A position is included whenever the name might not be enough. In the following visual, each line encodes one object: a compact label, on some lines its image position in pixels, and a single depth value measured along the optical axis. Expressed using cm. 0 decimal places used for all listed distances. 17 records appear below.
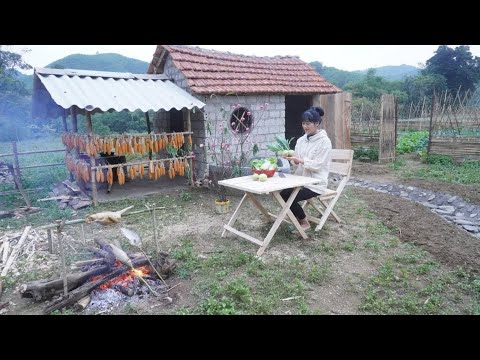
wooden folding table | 434
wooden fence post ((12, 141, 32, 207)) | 774
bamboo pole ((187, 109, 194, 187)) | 818
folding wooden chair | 522
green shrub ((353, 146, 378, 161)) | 1142
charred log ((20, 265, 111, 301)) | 348
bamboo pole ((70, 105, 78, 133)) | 718
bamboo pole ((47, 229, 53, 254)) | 442
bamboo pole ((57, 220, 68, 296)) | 316
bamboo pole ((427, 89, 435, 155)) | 1013
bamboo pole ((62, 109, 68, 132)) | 875
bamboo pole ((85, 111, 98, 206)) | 692
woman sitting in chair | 486
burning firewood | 332
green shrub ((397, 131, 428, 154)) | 1270
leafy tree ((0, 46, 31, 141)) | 1738
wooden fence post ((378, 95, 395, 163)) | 1073
